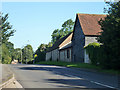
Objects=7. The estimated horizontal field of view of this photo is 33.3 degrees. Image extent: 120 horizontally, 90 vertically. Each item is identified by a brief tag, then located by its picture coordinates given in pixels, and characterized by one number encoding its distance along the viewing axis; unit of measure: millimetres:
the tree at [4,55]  55450
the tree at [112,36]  17000
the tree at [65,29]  85850
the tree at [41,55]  87650
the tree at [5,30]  52550
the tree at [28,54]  117544
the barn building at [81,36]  36938
